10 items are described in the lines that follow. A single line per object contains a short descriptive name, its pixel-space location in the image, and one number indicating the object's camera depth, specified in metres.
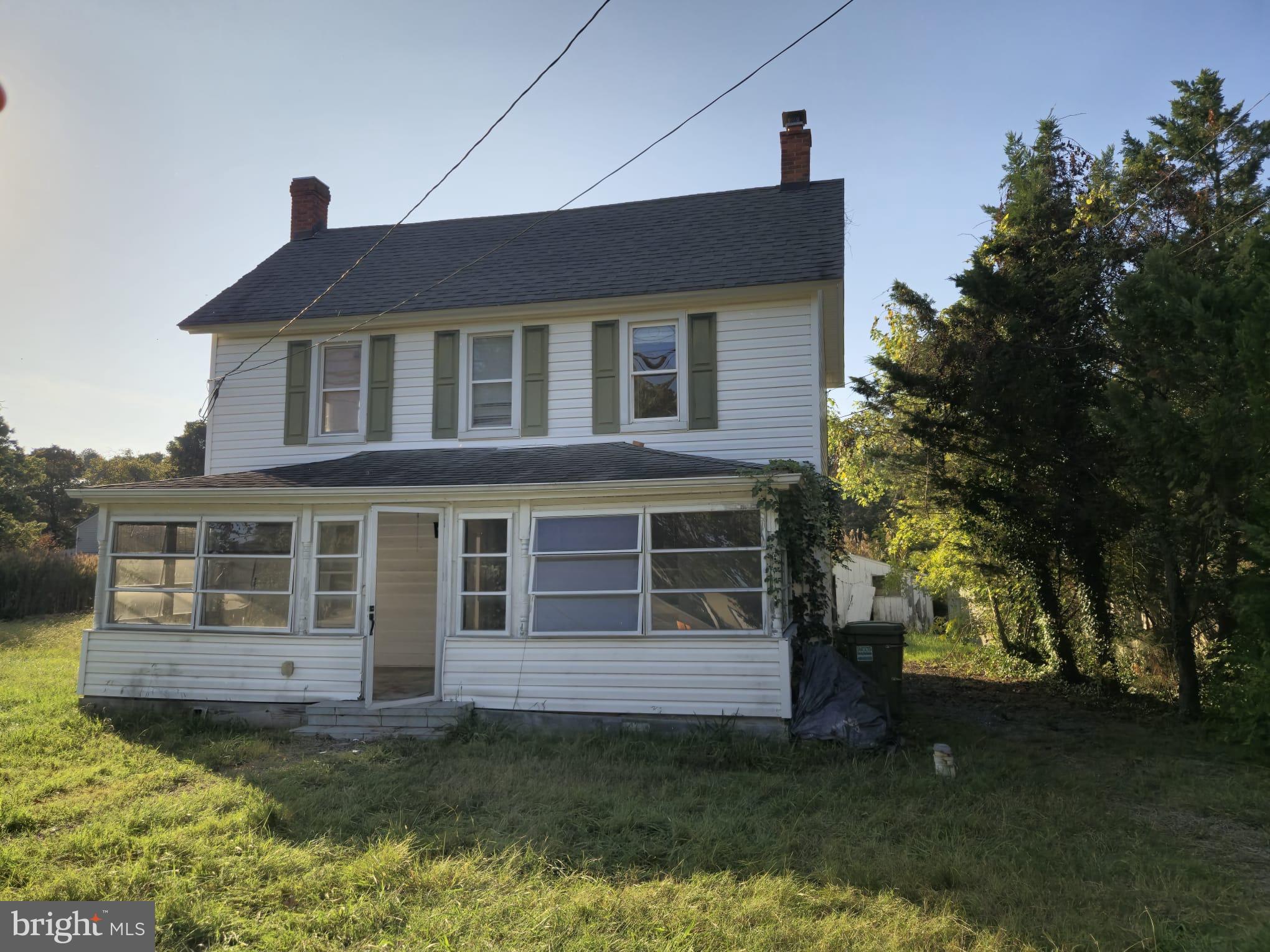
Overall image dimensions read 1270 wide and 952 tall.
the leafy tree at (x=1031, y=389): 11.88
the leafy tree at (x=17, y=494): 32.59
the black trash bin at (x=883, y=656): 10.78
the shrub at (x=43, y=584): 23.56
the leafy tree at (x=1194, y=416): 8.45
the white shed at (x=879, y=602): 24.94
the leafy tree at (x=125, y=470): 53.88
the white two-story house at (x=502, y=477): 9.91
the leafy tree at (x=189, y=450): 47.66
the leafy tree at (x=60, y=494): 51.81
